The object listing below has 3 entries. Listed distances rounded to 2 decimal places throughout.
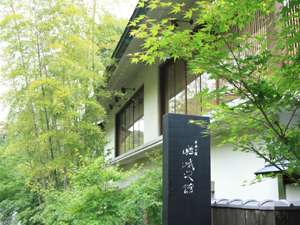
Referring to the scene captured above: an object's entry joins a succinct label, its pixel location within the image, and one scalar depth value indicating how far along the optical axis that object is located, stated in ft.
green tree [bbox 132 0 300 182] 7.41
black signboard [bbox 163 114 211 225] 12.69
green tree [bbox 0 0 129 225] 26.55
